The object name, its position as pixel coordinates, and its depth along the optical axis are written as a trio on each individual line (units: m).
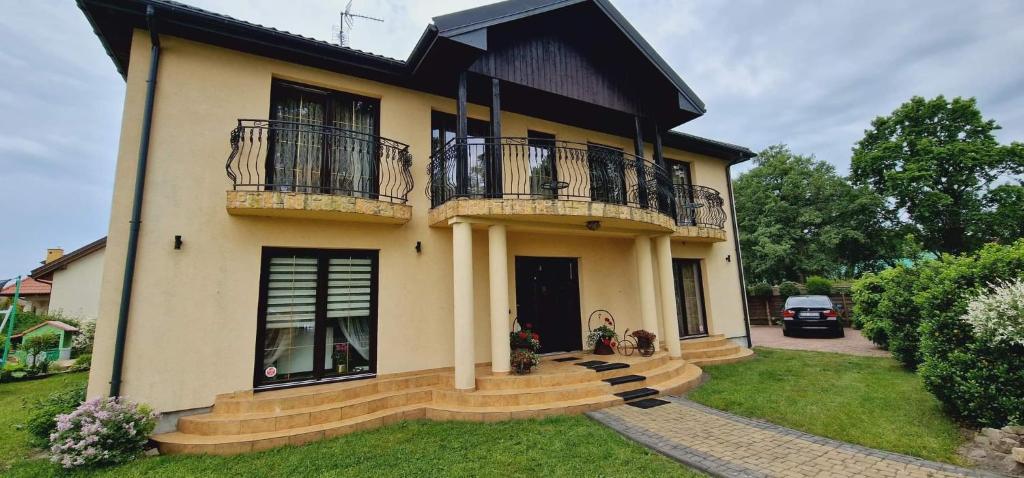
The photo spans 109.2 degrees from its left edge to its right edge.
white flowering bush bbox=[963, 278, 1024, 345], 4.00
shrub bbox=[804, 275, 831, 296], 18.25
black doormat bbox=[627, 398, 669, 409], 5.89
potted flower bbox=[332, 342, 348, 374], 6.16
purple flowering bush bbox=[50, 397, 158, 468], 4.00
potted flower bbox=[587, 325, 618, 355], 8.12
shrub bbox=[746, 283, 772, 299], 18.81
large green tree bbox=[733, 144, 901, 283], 22.91
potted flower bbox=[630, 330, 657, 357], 7.89
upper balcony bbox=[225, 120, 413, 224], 5.48
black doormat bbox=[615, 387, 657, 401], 6.14
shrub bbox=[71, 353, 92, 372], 9.95
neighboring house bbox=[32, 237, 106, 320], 14.30
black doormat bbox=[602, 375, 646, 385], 6.49
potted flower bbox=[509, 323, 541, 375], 6.39
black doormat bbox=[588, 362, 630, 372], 6.95
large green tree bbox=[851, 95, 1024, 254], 19.30
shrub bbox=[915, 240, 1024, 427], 4.16
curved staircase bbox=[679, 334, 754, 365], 9.02
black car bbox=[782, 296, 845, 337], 13.56
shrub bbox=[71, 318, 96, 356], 11.42
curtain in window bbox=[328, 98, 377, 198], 6.53
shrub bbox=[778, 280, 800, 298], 18.61
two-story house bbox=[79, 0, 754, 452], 5.19
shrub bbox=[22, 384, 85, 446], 4.46
